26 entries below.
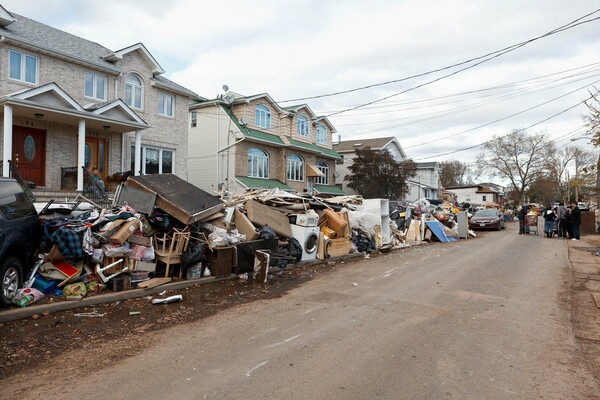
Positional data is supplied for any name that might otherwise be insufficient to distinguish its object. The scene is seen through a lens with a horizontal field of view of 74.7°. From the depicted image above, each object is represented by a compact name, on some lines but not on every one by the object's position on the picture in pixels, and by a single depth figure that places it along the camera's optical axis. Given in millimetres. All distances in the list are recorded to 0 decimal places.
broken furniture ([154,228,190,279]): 8345
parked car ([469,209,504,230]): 27672
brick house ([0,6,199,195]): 13750
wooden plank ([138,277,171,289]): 7573
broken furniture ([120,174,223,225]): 8820
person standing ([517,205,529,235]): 23703
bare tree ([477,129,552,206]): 62094
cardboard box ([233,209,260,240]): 10117
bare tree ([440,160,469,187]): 89438
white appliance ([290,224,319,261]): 11445
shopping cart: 23906
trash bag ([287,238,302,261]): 10922
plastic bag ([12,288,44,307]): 6129
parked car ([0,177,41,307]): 5902
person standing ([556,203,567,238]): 20312
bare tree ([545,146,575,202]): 61781
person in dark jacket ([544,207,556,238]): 21047
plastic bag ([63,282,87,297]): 6809
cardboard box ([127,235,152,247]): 7957
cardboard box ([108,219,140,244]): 7551
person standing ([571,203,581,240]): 19562
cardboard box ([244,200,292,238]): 10781
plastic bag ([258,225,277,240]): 10148
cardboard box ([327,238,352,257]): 12461
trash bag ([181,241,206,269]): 8461
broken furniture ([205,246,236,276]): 8789
